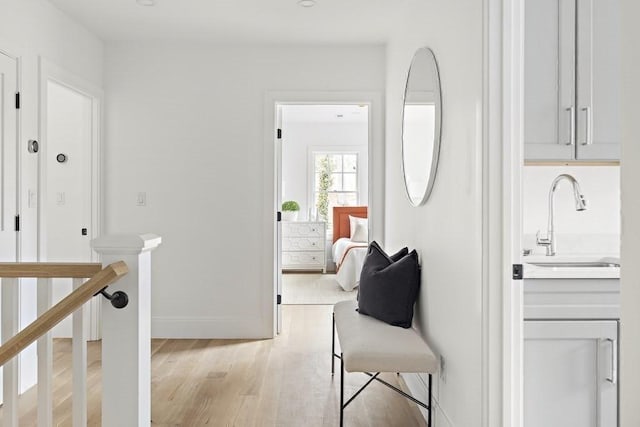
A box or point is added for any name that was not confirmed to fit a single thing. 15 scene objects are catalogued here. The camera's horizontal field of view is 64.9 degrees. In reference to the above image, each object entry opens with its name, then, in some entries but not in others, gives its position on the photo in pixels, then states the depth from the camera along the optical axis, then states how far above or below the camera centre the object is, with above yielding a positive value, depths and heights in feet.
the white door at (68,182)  13.30 +0.66
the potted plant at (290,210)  25.66 -0.11
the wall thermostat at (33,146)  10.43 +1.26
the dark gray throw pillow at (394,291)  8.92 -1.49
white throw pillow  23.99 -1.05
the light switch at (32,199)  10.41 +0.16
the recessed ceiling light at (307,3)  10.85 +4.45
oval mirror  8.35 +1.52
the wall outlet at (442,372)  7.83 -2.58
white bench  7.55 -2.19
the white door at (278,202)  14.10 +0.16
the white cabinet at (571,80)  6.67 +1.72
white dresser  25.25 -1.87
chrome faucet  7.95 +0.05
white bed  20.85 -1.79
